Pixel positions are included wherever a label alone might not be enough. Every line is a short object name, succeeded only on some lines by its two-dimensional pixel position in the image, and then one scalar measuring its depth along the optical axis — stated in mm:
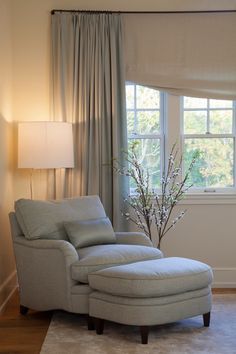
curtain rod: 4738
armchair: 3545
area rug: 3176
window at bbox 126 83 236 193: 4934
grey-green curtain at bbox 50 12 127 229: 4699
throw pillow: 3828
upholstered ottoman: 3250
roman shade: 4777
